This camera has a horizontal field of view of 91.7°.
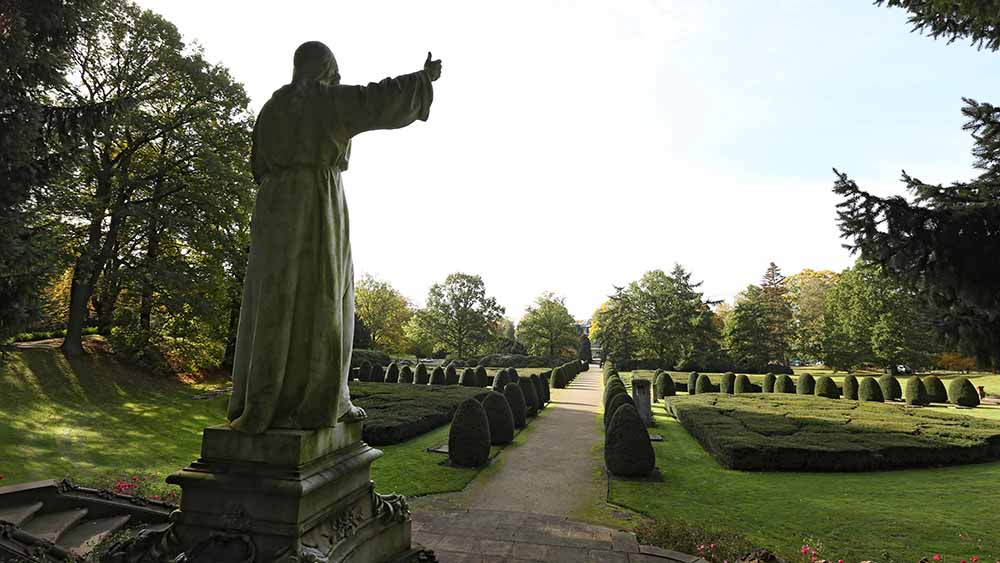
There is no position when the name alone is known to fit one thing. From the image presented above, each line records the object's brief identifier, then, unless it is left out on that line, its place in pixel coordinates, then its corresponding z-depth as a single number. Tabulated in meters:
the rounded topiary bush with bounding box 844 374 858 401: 23.53
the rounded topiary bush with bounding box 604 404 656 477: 9.30
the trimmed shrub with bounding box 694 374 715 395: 25.08
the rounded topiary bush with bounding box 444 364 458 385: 28.36
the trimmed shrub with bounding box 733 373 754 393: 24.98
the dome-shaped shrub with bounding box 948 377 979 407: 20.67
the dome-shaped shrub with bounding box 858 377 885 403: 22.34
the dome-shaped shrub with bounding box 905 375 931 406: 21.52
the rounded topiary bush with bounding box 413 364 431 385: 28.92
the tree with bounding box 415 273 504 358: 50.66
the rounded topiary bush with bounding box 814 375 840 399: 24.06
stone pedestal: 2.60
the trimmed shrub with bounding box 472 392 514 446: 12.55
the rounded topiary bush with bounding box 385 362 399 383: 28.73
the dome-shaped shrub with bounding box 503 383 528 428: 15.32
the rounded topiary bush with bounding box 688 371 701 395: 26.23
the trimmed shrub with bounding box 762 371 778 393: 26.17
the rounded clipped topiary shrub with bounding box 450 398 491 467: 10.08
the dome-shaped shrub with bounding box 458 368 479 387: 27.30
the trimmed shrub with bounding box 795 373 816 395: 24.95
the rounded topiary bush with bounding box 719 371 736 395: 25.30
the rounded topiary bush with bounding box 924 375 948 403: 21.85
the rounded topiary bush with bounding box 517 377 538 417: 17.87
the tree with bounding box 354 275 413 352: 47.28
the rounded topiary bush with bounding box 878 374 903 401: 23.81
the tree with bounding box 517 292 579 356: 58.25
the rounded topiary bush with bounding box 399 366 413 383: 29.02
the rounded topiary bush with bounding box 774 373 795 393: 25.48
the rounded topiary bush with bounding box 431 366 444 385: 27.53
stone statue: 2.98
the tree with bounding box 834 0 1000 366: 5.86
